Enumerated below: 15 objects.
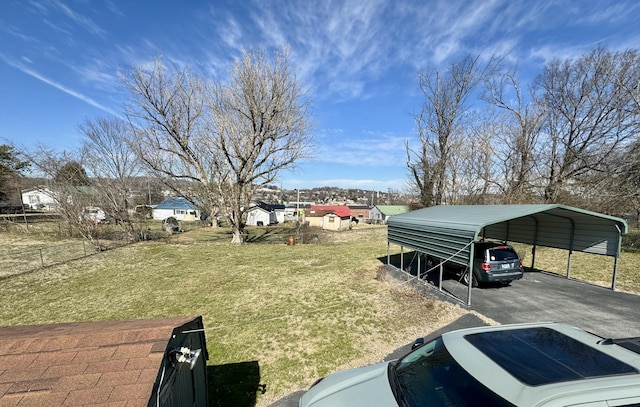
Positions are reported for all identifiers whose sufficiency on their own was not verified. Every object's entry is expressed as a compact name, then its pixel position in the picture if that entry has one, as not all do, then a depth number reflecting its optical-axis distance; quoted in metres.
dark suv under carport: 8.69
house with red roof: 44.79
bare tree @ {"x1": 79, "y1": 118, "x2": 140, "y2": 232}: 21.28
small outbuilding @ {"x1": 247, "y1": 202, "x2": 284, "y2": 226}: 49.66
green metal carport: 7.57
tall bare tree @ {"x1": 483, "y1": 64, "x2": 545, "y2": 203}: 19.72
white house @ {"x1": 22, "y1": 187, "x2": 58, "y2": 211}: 18.69
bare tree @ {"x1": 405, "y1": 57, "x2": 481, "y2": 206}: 22.31
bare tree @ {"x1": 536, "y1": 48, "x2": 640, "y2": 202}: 15.66
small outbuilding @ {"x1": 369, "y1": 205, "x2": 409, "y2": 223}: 60.99
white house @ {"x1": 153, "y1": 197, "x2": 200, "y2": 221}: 53.03
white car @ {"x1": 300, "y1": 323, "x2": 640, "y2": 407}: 1.89
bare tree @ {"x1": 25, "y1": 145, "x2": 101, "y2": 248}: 17.58
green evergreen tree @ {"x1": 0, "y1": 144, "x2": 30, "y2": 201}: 31.09
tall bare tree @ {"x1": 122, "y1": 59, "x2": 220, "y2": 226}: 17.97
